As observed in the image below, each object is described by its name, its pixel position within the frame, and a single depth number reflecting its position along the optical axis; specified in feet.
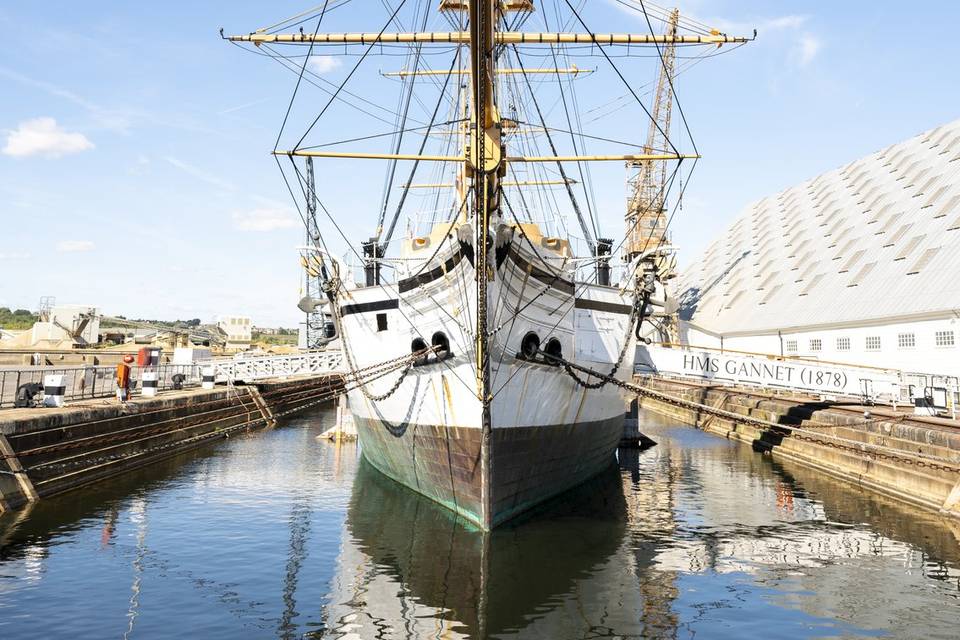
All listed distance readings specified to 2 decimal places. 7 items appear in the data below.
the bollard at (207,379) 112.37
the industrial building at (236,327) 324.04
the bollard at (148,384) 84.64
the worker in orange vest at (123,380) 72.23
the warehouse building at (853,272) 98.63
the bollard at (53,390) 64.44
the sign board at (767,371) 80.07
